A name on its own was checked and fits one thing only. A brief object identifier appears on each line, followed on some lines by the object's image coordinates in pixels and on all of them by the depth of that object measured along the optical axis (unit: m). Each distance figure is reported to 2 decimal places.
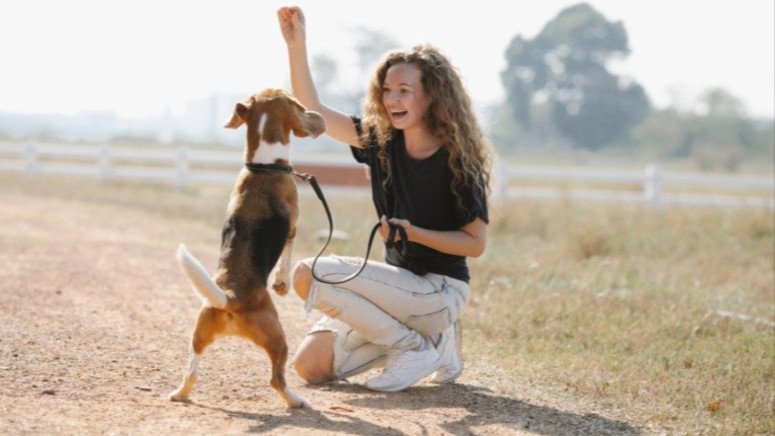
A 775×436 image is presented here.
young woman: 5.80
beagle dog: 4.89
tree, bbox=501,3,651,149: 79.75
